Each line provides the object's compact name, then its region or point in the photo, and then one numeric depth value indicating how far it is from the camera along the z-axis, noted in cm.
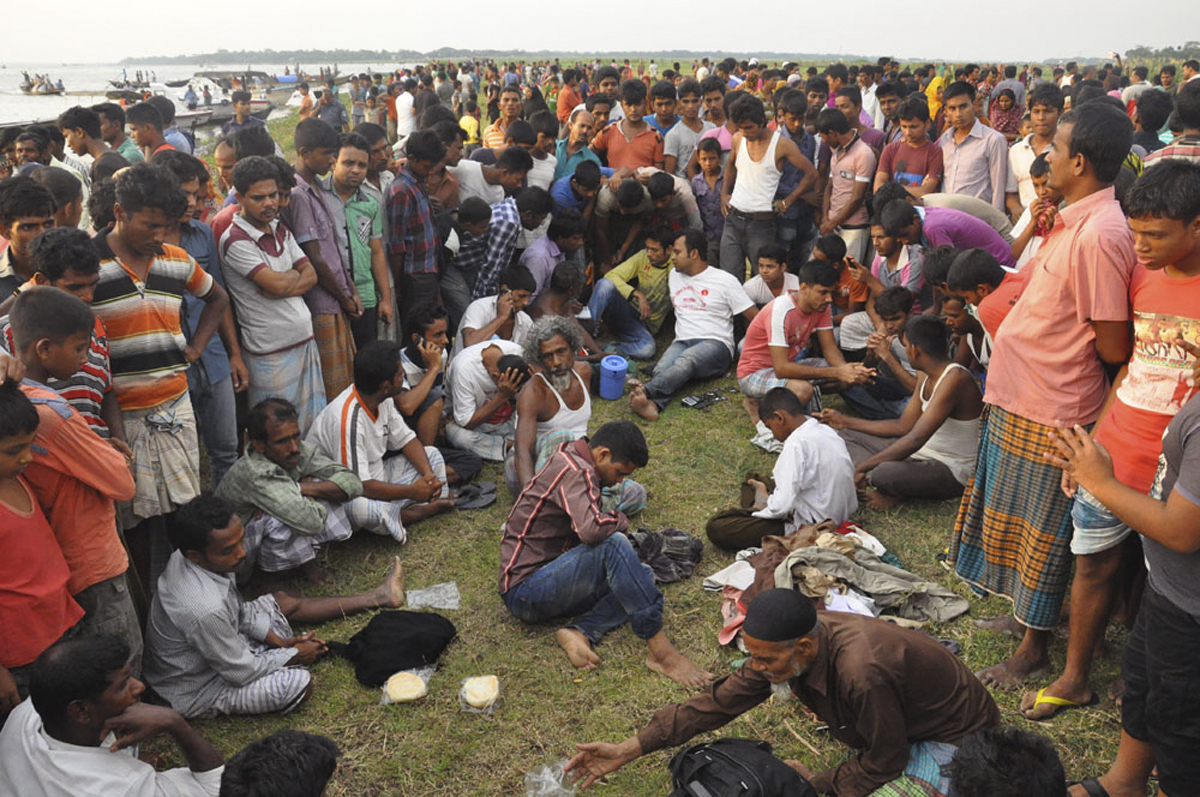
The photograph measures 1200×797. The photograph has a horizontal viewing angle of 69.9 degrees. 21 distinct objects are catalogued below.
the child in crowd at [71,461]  308
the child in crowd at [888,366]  599
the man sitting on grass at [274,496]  442
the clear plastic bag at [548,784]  334
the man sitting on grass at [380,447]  491
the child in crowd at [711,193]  822
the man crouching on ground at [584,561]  408
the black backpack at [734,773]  278
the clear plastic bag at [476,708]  377
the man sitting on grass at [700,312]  723
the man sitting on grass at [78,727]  267
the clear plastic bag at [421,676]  383
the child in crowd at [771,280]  711
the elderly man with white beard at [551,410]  532
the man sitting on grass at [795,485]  480
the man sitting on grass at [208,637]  362
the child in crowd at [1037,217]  468
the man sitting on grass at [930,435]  502
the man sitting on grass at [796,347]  625
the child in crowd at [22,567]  279
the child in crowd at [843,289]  656
